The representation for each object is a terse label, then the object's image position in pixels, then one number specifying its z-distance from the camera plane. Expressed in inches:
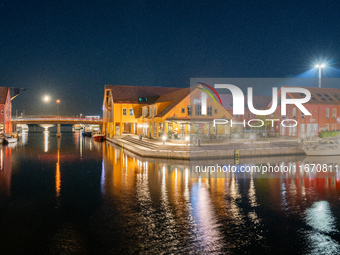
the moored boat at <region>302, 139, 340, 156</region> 1301.7
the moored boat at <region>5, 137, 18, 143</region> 1899.9
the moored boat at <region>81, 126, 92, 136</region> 2940.5
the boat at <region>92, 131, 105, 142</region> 2177.9
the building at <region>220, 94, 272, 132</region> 2226.4
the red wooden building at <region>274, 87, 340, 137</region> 1759.4
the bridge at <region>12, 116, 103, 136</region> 2694.4
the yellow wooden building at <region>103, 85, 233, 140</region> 1499.8
